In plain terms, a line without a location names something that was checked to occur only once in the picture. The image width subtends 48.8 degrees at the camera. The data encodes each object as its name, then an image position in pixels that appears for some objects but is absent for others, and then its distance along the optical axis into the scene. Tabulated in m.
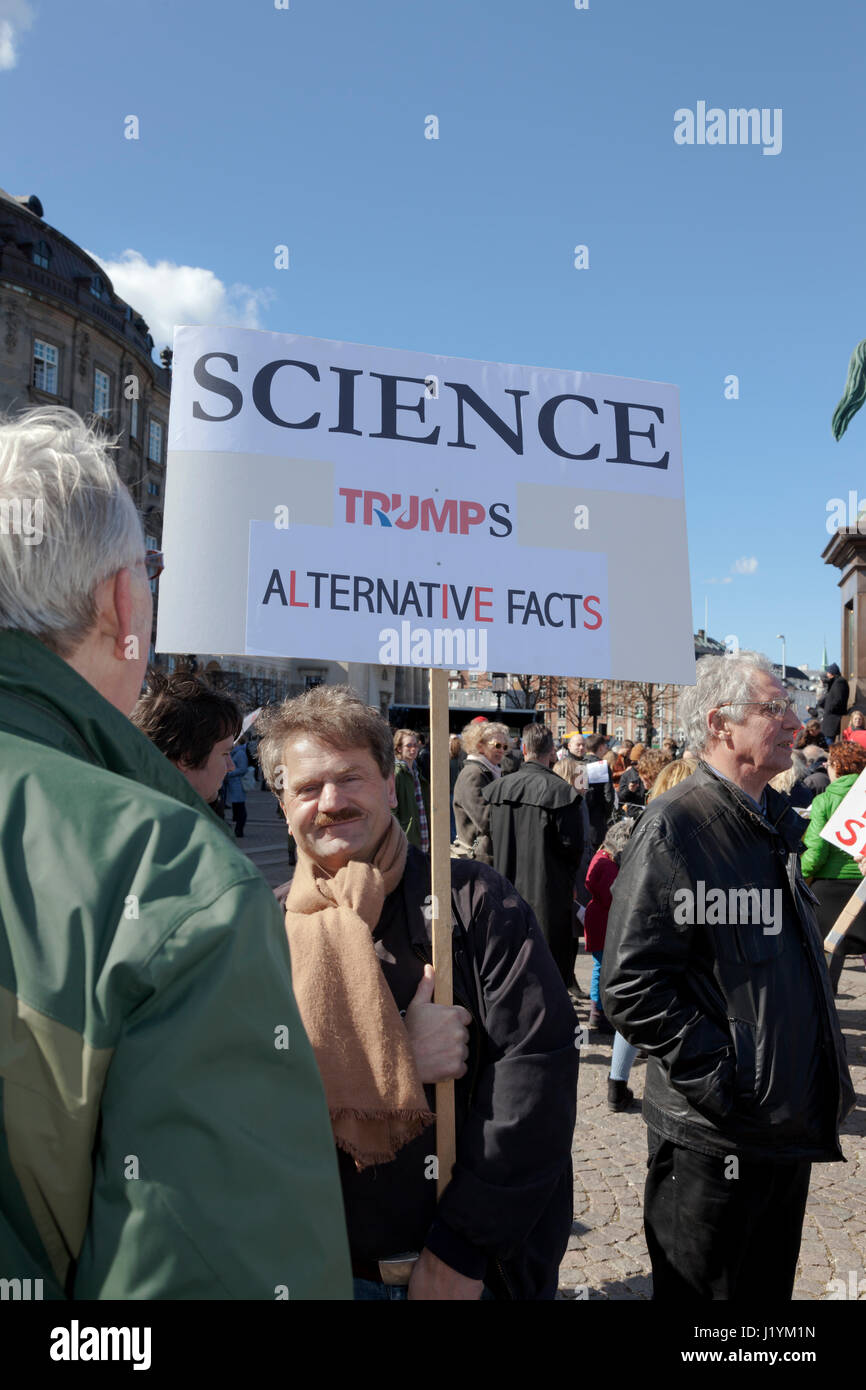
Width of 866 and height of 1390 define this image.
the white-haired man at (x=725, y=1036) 2.42
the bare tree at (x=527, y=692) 40.72
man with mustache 1.82
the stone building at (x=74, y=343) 36.88
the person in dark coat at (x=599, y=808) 9.86
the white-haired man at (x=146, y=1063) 0.88
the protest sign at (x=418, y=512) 2.19
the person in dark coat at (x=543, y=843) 6.33
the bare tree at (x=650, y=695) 50.25
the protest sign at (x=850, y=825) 4.51
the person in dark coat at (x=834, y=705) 14.55
